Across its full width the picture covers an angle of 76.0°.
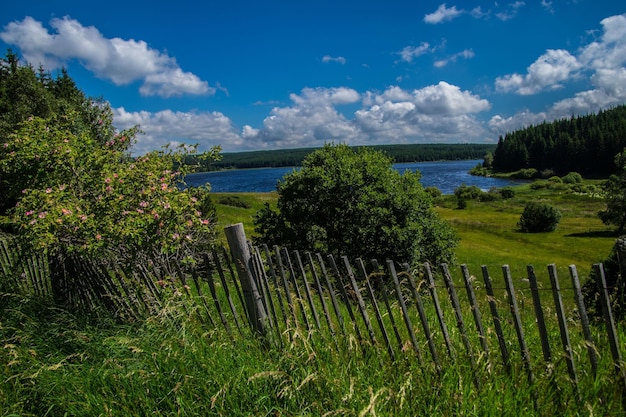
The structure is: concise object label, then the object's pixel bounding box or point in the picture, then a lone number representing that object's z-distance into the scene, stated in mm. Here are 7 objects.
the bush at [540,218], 51062
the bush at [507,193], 94281
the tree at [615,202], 49250
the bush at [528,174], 149125
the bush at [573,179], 121750
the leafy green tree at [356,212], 15312
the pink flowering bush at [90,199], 5680
